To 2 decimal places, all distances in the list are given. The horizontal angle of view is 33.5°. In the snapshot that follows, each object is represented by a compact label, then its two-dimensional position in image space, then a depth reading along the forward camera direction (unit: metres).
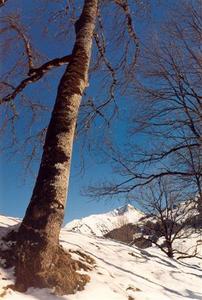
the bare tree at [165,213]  14.45
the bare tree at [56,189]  2.98
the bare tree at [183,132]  7.91
